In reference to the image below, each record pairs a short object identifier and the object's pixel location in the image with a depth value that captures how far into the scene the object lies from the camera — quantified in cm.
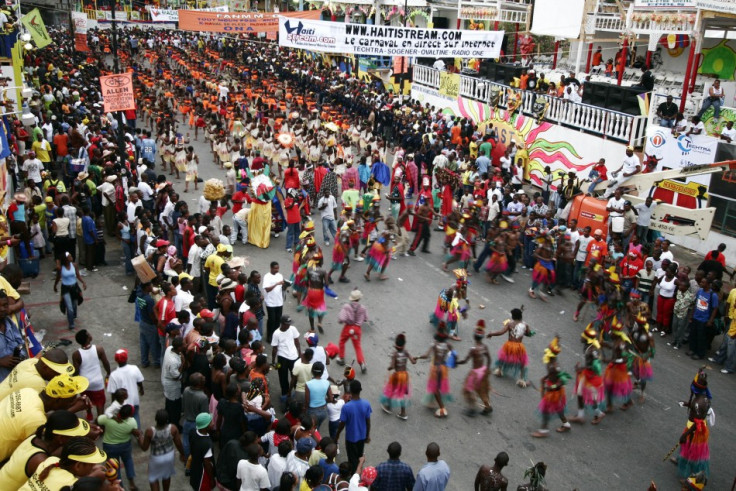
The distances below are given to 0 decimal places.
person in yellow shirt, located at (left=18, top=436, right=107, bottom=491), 455
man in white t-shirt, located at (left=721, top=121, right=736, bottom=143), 1449
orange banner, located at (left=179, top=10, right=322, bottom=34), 2522
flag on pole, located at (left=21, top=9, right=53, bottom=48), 1934
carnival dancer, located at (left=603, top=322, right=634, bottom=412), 855
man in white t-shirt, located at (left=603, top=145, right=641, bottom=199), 1462
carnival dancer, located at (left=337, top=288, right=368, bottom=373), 900
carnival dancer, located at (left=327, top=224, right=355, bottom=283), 1217
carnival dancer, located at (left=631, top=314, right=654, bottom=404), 895
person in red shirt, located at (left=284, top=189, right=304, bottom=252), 1347
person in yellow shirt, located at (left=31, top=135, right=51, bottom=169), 1689
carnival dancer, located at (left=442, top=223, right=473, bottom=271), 1290
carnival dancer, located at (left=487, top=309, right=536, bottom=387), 912
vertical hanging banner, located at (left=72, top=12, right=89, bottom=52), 3177
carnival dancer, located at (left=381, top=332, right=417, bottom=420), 805
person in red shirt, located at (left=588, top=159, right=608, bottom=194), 1590
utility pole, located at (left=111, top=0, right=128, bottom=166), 1586
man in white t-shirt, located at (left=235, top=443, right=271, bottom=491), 590
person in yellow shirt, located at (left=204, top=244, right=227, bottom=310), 1022
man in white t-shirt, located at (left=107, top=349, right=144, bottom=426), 698
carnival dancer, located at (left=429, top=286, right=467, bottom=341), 1023
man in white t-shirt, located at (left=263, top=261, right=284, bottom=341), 971
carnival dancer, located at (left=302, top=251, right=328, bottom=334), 1005
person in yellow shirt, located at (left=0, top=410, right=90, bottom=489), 483
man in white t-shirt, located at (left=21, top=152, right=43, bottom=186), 1482
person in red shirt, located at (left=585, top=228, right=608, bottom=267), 1214
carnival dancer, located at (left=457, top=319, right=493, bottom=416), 826
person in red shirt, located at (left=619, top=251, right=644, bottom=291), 1165
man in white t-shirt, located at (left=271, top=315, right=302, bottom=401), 823
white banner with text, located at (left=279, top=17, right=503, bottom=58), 1822
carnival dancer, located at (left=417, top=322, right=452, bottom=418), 820
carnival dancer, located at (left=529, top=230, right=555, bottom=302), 1205
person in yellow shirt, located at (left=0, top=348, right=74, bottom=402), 615
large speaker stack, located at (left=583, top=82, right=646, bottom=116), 1739
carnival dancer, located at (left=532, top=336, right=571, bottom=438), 799
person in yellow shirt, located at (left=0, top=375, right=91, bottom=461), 538
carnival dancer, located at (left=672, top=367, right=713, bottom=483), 727
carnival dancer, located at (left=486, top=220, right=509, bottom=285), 1241
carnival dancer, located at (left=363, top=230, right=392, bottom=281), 1239
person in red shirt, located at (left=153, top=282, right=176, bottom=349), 856
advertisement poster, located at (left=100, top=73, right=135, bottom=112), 1473
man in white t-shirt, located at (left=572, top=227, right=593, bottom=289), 1267
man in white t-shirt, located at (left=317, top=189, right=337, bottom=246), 1371
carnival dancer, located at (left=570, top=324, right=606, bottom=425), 832
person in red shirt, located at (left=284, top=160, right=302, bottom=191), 1518
